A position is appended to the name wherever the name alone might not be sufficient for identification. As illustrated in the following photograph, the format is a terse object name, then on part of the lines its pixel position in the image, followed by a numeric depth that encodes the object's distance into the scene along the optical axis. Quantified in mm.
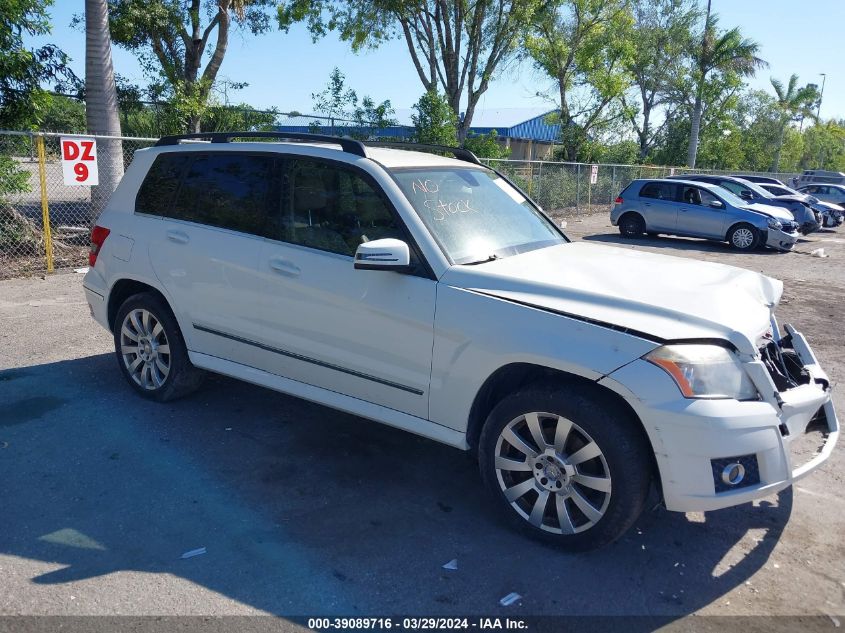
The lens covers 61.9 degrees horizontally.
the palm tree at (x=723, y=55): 34500
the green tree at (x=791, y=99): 51750
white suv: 3160
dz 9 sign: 9266
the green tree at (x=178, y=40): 15359
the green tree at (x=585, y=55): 27781
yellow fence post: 9086
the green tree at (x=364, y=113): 20156
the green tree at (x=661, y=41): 41250
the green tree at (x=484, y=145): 21906
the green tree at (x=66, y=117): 15888
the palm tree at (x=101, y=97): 10969
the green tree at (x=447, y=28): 22062
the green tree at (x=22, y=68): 10336
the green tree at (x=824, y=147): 68875
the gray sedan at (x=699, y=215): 16000
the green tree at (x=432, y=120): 19625
